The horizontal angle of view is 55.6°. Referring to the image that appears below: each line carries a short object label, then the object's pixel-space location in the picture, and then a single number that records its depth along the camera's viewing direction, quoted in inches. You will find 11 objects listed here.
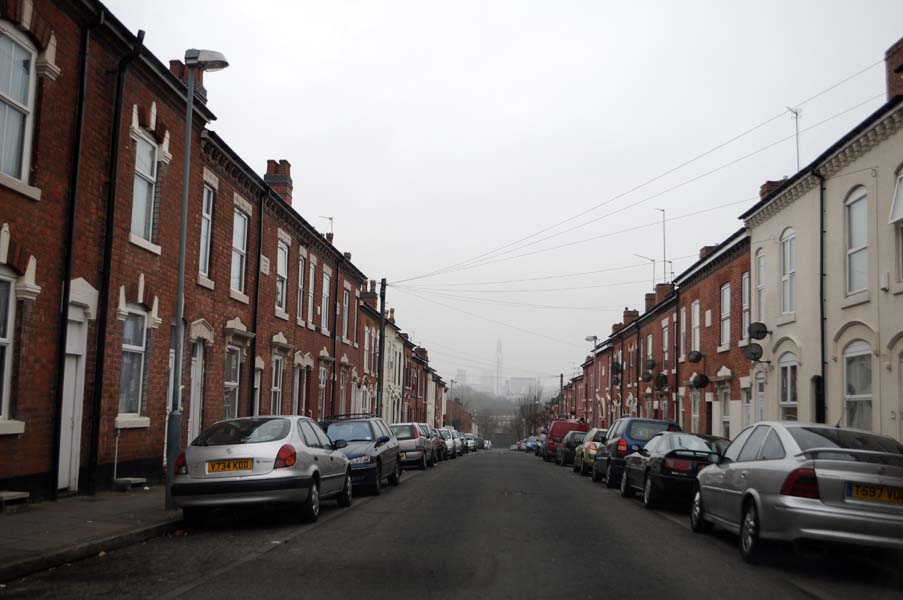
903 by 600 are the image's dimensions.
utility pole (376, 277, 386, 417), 1334.9
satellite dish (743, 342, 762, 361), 878.4
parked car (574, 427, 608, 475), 1002.7
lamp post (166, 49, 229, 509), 482.3
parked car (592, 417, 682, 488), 780.0
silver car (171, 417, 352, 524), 437.4
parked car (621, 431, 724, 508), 576.7
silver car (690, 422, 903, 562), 331.3
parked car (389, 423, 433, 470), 1023.0
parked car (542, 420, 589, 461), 1565.0
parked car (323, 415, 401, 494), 657.0
